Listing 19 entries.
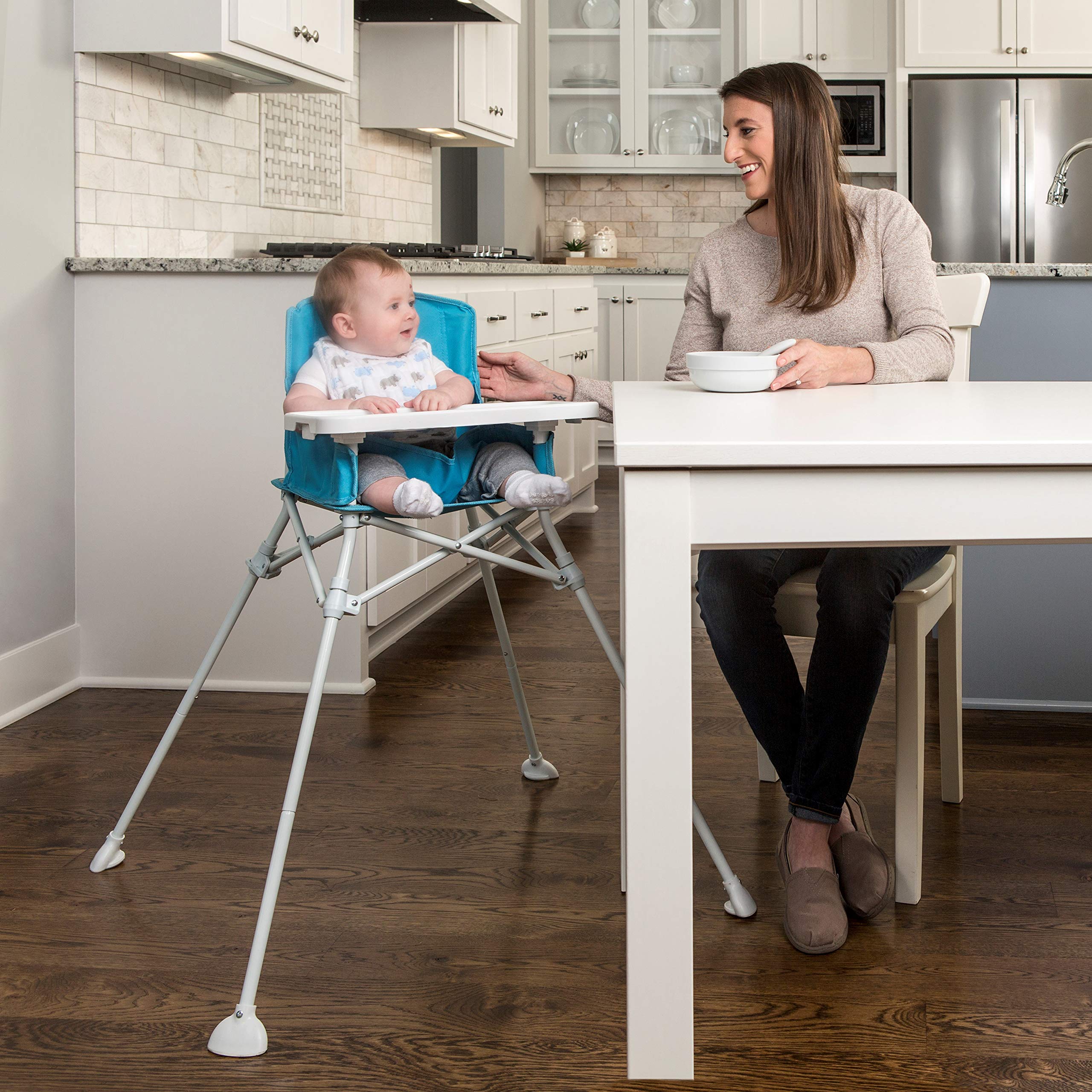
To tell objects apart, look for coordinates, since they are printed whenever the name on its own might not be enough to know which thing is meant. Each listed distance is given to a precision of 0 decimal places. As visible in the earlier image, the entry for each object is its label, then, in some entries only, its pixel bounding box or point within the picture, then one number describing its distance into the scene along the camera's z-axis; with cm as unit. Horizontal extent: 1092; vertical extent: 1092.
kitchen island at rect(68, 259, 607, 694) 268
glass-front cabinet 611
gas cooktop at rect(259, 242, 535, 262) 310
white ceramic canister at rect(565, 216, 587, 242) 637
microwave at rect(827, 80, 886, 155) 595
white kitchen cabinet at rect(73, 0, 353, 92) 265
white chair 166
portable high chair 138
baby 164
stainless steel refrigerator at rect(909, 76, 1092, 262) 570
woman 162
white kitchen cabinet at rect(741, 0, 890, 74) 595
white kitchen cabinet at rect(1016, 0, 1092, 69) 564
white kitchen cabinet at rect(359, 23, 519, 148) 426
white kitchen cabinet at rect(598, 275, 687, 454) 597
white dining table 110
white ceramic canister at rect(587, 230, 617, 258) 632
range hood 405
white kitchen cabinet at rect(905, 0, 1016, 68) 570
